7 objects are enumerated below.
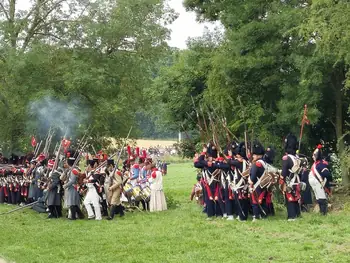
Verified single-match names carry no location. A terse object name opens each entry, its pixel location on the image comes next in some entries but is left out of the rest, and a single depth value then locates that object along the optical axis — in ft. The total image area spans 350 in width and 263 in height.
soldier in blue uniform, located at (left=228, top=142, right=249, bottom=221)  49.44
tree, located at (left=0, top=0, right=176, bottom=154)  81.30
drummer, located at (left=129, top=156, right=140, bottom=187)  65.70
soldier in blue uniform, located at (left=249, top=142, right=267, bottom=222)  48.08
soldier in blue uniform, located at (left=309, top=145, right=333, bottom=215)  49.55
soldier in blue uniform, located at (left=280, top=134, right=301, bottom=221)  47.98
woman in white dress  62.39
